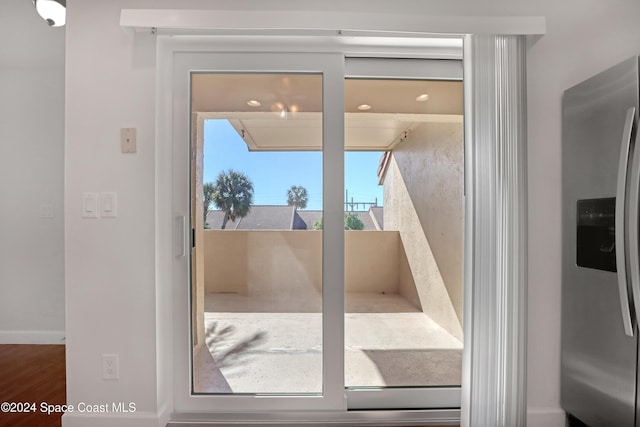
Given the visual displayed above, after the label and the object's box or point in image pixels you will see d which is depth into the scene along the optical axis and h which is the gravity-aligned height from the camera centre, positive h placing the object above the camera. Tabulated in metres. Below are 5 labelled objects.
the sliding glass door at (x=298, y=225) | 1.74 -0.05
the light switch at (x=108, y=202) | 1.63 +0.07
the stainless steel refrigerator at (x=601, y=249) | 1.19 -0.14
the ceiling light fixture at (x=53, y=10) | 1.68 +1.12
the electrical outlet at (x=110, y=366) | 1.63 -0.78
